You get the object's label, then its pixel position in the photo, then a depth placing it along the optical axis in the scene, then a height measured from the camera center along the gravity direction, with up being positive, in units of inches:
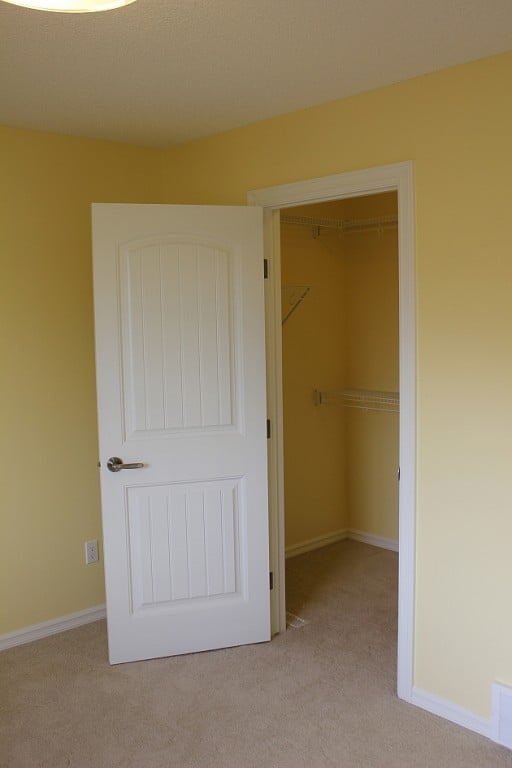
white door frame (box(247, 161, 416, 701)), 104.3 +1.9
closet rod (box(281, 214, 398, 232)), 169.2 +28.8
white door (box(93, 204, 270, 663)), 119.3 -14.5
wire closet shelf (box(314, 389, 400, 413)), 170.4 -15.5
